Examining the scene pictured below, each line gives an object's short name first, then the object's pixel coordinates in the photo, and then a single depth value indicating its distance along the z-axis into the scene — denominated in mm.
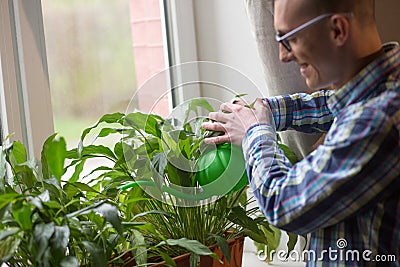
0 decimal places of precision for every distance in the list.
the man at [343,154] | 2040
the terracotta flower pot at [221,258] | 2563
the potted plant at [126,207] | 2231
